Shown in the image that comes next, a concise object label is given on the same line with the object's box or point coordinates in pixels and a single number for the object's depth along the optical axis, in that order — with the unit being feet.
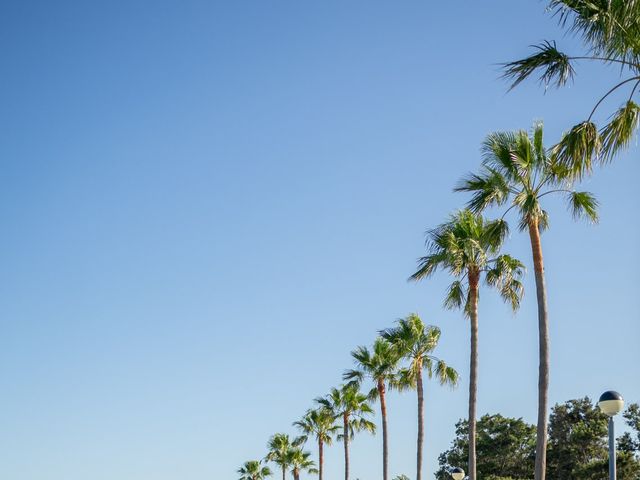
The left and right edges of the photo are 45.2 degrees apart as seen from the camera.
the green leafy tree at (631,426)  188.24
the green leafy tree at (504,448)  214.48
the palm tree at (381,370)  133.80
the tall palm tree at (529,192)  64.95
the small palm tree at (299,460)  232.53
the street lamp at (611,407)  39.55
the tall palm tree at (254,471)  286.03
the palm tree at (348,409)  167.22
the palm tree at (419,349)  113.50
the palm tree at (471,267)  85.46
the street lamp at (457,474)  84.38
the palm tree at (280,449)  236.22
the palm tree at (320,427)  191.01
